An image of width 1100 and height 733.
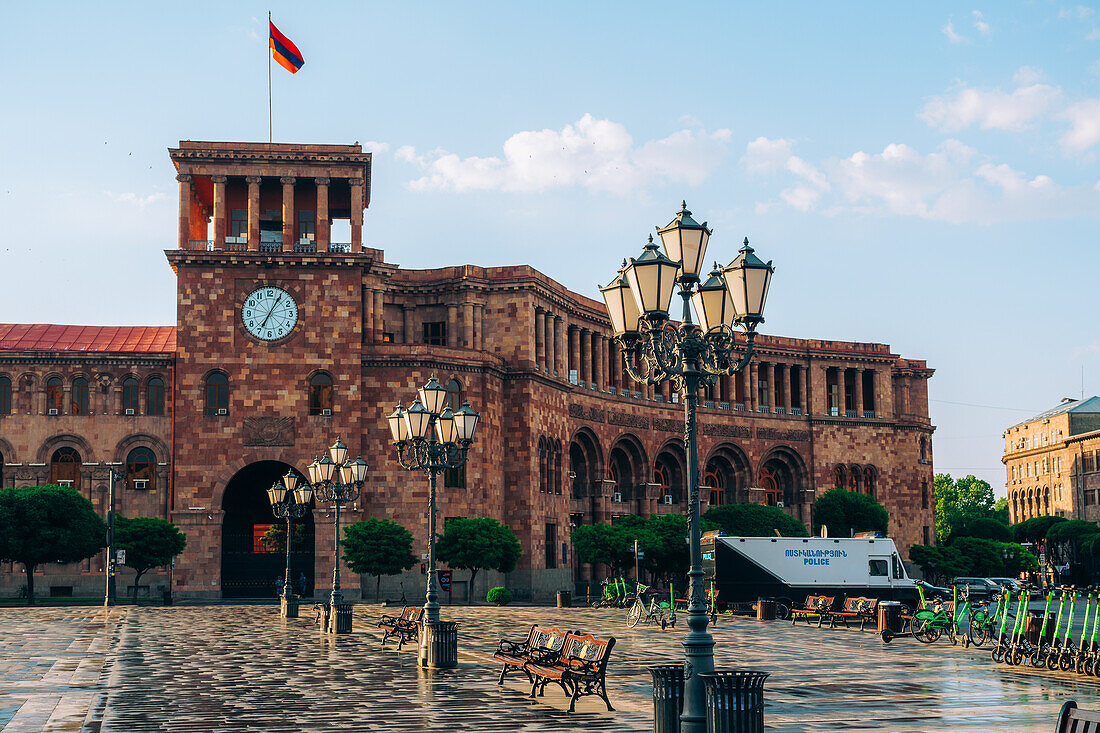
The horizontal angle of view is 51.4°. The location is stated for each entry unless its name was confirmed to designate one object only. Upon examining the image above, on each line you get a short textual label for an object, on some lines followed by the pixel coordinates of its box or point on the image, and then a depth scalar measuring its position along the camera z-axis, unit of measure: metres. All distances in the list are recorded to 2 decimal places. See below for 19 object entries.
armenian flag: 53.12
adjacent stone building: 104.25
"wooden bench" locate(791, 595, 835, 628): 35.78
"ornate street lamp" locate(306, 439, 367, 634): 30.44
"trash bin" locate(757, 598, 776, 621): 39.16
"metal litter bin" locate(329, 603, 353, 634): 30.44
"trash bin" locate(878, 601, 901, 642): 29.02
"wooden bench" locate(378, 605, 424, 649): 26.49
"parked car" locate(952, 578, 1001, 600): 59.06
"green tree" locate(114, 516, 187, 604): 52.12
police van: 40.09
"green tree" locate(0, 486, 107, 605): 50.31
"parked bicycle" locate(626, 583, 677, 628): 34.88
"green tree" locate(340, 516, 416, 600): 50.97
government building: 54.50
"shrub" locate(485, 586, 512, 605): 51.72
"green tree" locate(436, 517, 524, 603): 51.62
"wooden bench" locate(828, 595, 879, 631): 34.38
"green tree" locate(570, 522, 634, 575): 56.59
